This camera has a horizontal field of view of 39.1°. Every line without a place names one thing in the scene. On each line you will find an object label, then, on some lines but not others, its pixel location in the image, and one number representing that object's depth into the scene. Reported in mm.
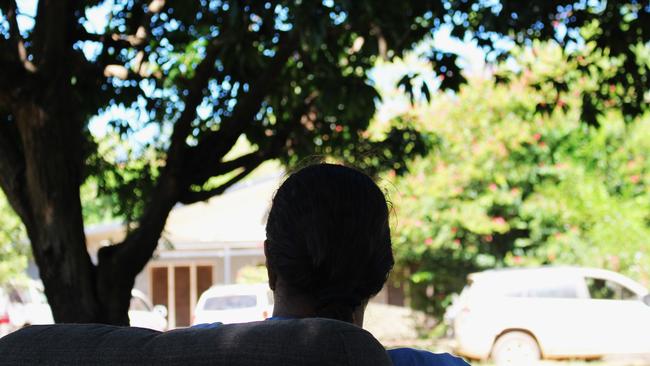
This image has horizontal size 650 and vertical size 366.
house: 22844
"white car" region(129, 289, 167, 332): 17688
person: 1586
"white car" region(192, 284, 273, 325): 14633
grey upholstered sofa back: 1392
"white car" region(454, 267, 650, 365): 13641
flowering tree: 18672
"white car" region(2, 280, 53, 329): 18266
